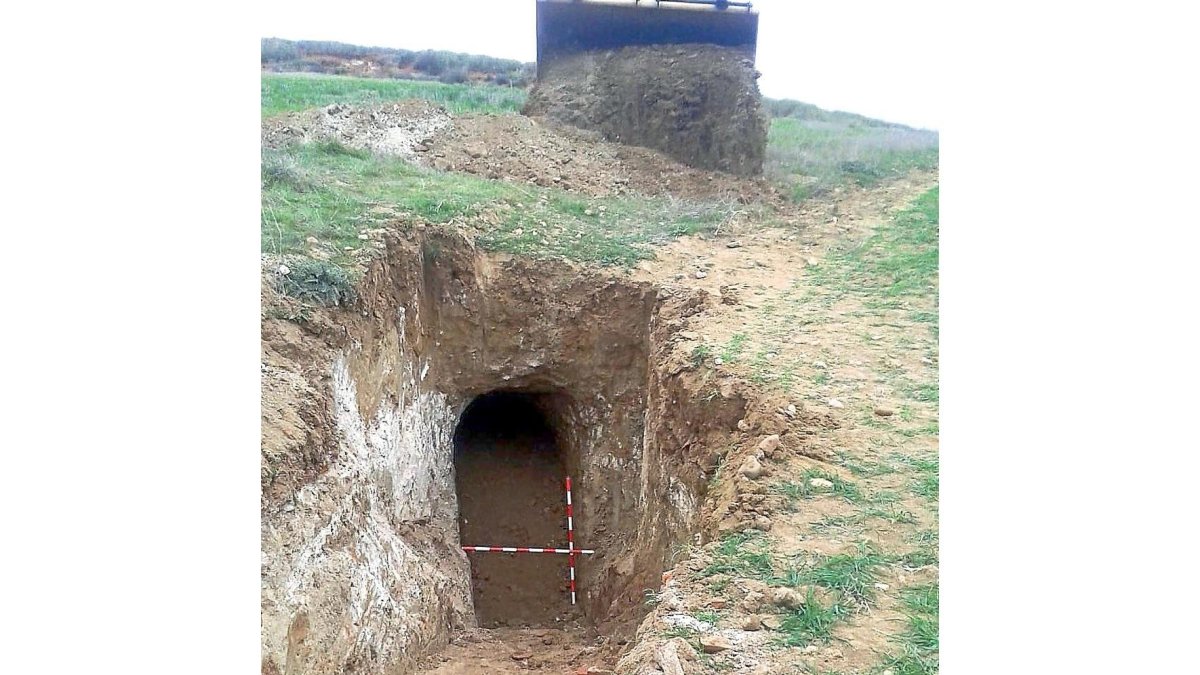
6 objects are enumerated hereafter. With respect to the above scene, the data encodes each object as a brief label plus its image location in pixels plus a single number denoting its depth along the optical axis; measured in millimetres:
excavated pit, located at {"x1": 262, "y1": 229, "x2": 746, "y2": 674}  3051
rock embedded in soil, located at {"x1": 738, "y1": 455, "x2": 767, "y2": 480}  2811
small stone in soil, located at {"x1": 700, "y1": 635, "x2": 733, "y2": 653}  2209
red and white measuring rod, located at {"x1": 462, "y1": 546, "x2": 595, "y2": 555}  4270
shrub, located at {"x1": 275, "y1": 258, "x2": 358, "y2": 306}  3352
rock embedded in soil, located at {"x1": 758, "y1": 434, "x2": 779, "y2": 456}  2908
